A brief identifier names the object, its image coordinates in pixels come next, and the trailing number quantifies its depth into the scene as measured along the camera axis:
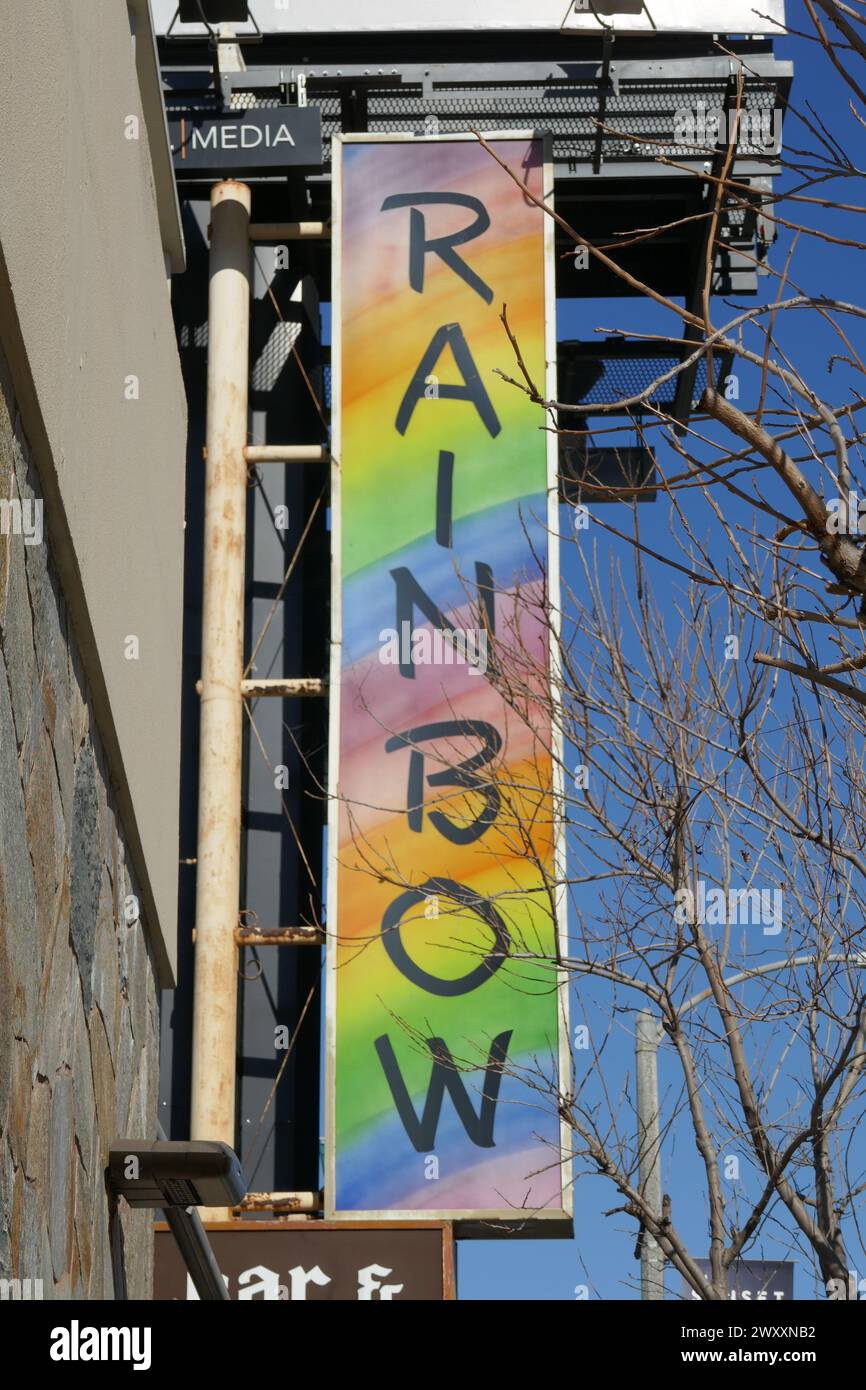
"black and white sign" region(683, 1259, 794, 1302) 9.79
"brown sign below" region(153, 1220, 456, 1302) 11.80
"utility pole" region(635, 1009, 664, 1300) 10.66
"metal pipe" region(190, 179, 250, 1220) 15.09
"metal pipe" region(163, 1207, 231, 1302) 6.33
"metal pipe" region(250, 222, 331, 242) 18.30
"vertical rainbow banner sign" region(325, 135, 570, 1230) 13.96
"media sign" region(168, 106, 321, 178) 18.03
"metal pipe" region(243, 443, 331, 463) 17.03
